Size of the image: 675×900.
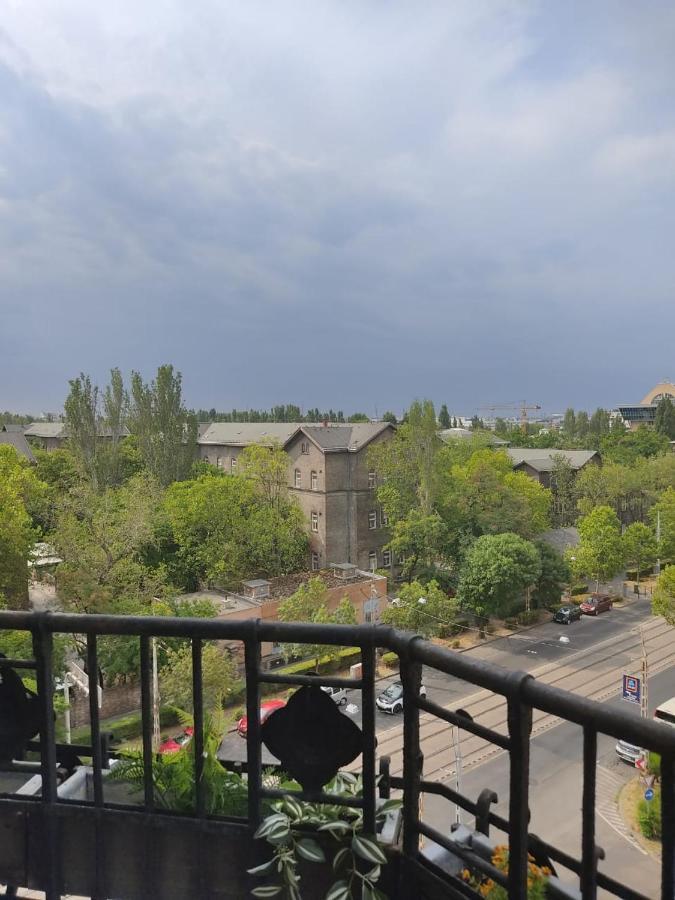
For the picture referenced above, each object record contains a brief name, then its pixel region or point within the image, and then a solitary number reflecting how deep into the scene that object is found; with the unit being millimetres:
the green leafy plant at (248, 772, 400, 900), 2309
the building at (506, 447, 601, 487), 43781
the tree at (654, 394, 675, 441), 79438
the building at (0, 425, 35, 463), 46219
